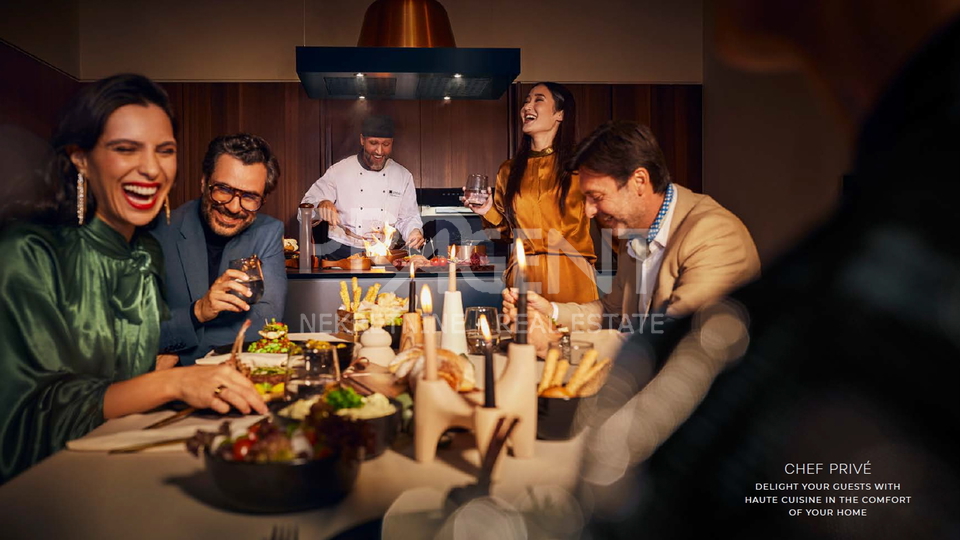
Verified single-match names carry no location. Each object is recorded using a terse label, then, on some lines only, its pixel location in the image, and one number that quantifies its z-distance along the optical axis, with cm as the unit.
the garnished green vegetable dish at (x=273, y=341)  177
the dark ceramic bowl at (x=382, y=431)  100
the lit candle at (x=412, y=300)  170
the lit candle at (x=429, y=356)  94
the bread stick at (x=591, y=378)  132
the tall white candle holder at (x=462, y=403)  99
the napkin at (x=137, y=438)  106
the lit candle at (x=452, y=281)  154
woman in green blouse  116
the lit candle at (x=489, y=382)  87
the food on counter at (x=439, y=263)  376
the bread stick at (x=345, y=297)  219
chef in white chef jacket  528
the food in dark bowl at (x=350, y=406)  105
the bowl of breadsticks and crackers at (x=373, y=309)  187
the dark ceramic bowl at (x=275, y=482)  79
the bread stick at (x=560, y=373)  136
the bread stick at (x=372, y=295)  220
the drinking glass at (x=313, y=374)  121
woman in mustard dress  348
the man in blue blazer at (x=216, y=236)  214
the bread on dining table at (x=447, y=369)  122
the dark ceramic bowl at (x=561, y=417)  114
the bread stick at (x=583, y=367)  133
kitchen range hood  343
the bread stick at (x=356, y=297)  217
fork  77
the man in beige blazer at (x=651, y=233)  185
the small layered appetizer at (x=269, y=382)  135
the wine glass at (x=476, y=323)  176
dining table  80
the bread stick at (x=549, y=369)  133
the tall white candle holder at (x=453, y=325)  160
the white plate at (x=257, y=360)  164
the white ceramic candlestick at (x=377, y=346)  162
